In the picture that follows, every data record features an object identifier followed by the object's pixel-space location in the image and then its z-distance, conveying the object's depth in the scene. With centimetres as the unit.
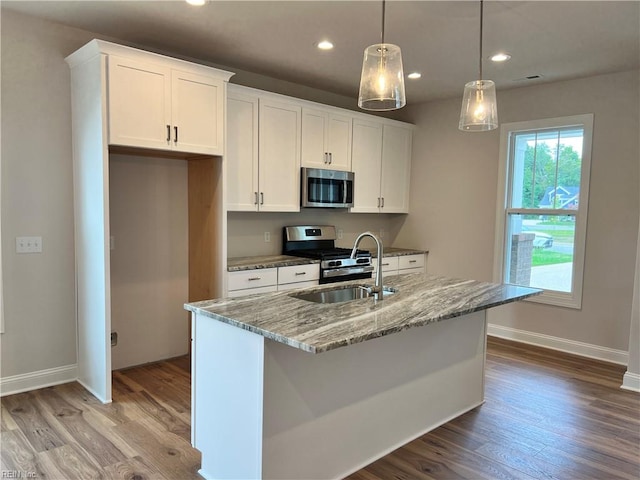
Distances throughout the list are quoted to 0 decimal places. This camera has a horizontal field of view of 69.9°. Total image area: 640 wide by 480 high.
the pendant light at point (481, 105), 261
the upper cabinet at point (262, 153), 396
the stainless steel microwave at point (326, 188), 451
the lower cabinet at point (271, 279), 383
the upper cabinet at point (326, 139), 452
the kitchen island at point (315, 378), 202
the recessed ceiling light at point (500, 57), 371
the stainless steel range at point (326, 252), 448
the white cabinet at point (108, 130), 306
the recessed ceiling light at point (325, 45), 353
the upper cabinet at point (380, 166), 507
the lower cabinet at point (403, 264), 513
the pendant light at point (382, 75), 221
